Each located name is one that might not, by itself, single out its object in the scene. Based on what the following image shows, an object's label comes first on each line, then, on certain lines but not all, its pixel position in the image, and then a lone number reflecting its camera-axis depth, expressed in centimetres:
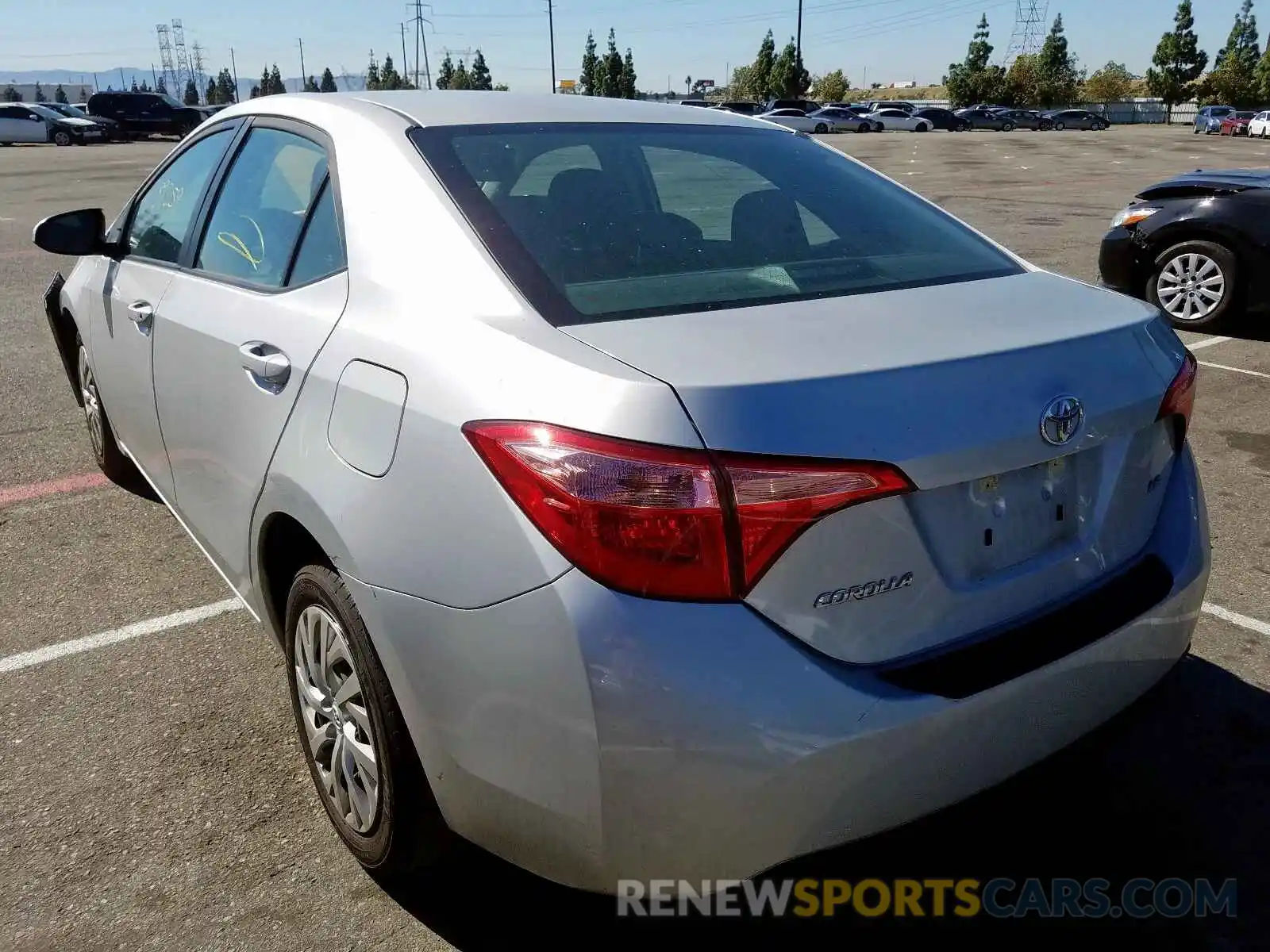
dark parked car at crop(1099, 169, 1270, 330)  757
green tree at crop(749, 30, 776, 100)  9731
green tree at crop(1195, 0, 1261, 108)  8650
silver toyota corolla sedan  173
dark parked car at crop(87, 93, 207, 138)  4631
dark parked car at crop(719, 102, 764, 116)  5322
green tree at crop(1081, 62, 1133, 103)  10006
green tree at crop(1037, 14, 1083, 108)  9069
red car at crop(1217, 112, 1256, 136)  5834
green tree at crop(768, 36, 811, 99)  8375
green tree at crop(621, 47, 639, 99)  10176
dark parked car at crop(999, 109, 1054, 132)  6631
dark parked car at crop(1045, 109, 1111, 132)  6575
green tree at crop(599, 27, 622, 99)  10462
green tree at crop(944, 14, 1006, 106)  9369
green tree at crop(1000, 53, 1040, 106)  9325
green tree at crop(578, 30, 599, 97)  10838
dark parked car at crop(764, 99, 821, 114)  5678
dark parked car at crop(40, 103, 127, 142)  4459
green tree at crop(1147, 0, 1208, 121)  8619
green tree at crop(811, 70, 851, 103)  11325
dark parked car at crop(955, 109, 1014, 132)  6556
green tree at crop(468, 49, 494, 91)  11031
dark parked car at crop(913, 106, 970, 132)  6300
